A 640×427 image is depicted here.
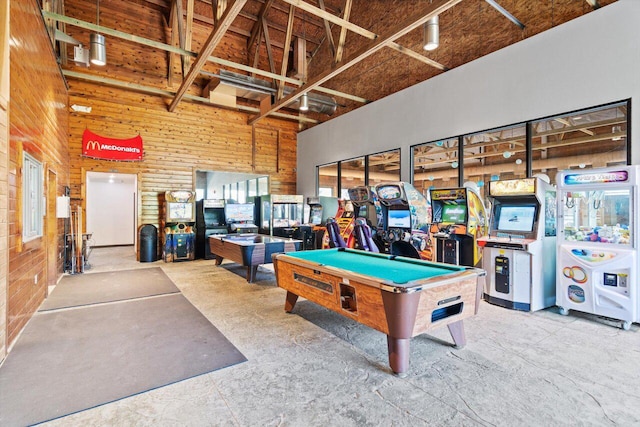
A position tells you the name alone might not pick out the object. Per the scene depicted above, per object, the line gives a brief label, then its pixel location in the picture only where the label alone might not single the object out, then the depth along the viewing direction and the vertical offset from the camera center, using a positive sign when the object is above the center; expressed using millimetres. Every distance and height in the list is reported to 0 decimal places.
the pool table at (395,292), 2396 -704
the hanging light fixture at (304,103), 7657 +2546
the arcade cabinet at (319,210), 9291 -17
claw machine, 3535 -399
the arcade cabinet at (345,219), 7078 -220
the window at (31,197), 3643 +160
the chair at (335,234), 5785 -441
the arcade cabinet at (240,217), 8438 -202
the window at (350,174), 8609 +979
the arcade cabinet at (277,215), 9070 -152
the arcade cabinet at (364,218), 5562 -177
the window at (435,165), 6461 +942
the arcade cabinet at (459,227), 5148 -296
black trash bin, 7832 -824
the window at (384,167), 7697 +1061
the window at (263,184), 10312 +806
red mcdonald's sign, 7598 +1526
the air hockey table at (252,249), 5445 -696
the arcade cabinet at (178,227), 7910 -422
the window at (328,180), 9539 +892
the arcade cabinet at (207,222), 8352 -331
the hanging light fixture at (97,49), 5422 +2725
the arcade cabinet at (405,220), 5566 -194
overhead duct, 7750 +3034
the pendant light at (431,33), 4605 +2529
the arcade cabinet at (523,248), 4156 -527
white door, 10844 +3
